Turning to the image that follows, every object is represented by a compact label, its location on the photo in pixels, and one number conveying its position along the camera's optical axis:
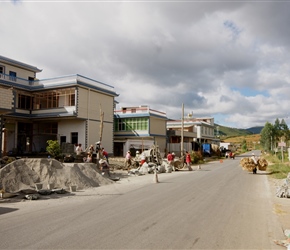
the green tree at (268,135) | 68.31
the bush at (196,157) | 38.99
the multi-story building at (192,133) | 52.25
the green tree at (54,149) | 24.78
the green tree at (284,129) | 68.19
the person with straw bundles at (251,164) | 23.06
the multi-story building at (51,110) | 31.88
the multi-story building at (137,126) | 42.44
